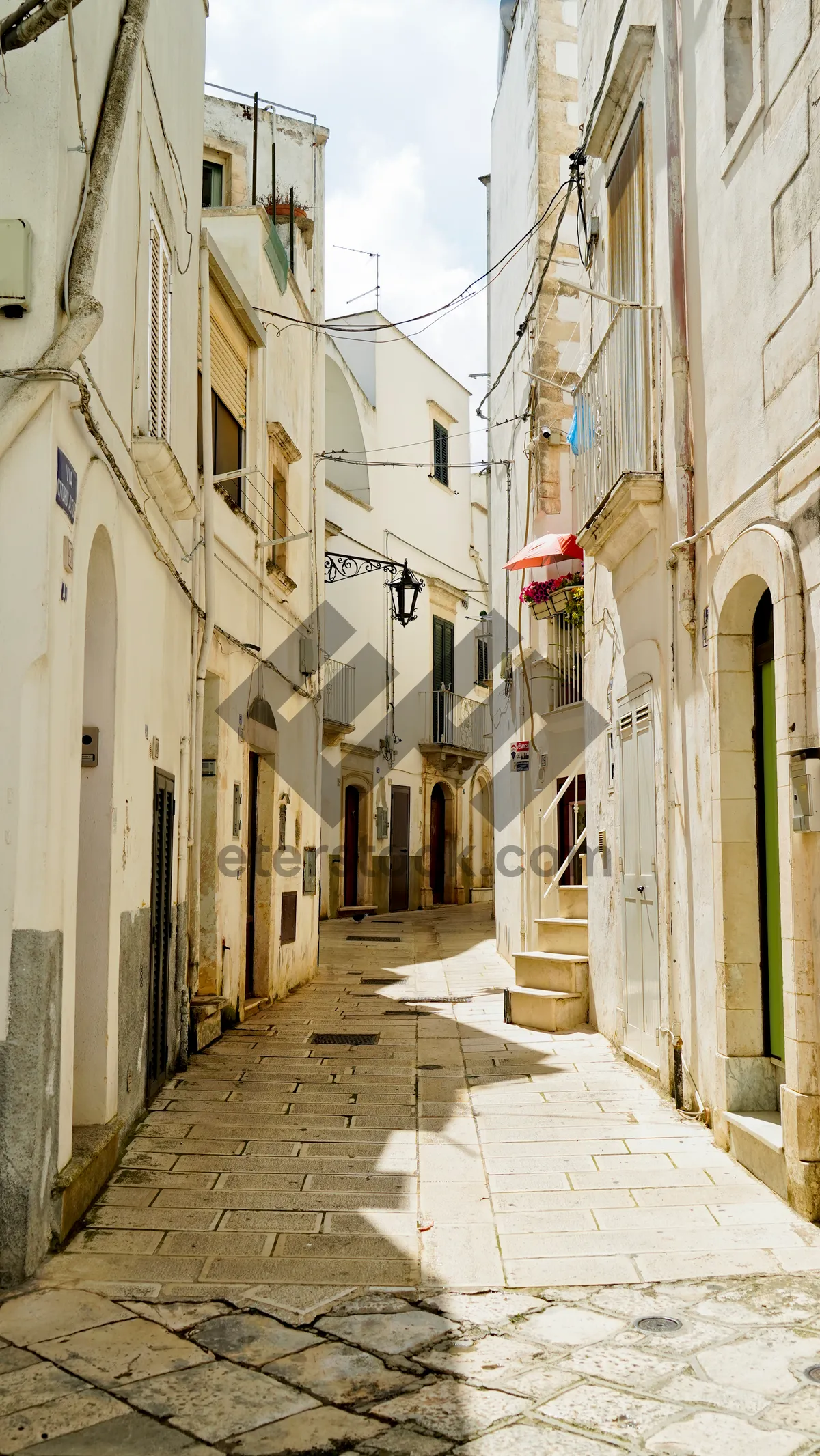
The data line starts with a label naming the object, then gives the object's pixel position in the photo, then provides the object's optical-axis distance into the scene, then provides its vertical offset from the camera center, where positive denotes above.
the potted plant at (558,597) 13.03 +2.83
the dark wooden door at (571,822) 13.59 +0.48
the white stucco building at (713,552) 5.24 +1.64
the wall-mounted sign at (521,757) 14.88 +1.29
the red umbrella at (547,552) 12.38 +3.10
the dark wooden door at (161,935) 7.52 -0.42
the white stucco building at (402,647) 25.56 +4.97
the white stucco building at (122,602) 4.58 +1.40
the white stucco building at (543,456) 14.23 +4.78
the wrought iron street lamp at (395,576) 16.73 +4.97
